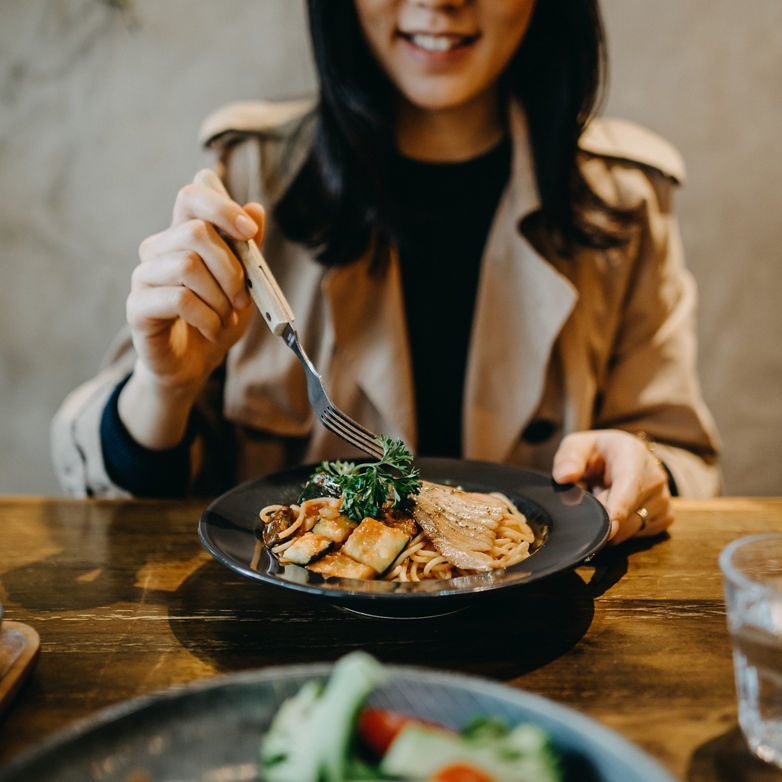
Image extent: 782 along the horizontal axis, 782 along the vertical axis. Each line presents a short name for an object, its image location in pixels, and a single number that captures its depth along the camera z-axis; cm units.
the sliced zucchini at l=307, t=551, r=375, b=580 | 47
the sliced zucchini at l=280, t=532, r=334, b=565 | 48
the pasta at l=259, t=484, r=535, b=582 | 49
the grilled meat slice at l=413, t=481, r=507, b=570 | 49
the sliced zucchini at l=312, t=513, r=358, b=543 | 49
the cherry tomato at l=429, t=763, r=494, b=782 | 28
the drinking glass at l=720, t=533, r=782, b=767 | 37
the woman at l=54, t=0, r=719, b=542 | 71
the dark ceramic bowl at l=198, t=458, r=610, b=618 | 43
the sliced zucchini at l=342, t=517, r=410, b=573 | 48
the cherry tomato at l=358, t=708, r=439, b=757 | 31
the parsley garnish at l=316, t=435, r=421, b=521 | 50
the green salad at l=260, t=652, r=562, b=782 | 29
